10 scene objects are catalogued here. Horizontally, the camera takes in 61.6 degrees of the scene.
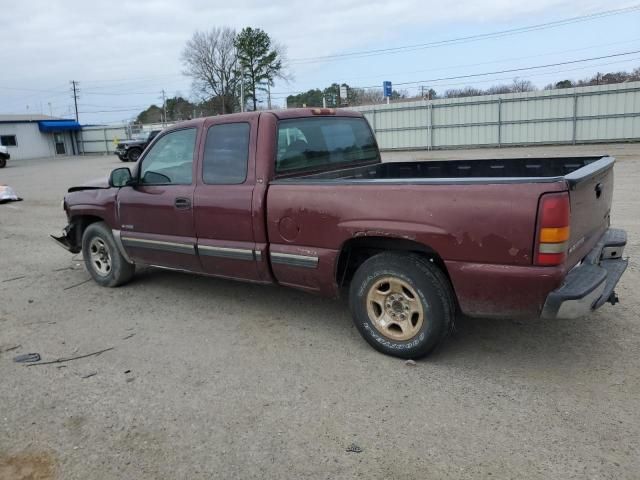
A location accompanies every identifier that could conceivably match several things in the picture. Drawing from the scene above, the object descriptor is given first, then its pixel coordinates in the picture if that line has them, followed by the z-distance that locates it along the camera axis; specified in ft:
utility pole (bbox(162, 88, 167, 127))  266.67
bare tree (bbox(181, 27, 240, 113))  212.64
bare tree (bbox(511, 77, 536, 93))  165.37
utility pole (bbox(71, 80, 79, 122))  264.11
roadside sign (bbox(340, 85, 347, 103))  119.03
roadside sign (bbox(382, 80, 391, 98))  116.26
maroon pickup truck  10.66
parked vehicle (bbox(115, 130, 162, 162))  108.06
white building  159.53
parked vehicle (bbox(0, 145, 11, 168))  113.83
